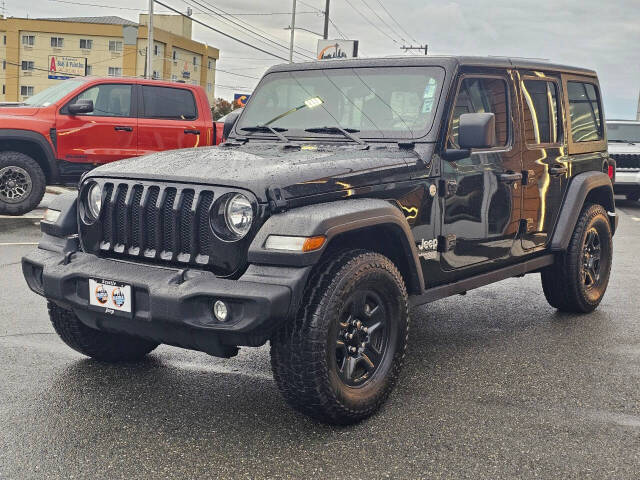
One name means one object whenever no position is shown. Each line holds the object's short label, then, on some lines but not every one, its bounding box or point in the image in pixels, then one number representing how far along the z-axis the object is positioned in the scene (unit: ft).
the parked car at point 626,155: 54.80
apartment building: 249.55
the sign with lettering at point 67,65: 252.32
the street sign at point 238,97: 115.05
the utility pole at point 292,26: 142.20
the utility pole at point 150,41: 102.37
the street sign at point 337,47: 119.65
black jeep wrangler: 11.48
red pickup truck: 35.83
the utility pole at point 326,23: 149.18
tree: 200.44
